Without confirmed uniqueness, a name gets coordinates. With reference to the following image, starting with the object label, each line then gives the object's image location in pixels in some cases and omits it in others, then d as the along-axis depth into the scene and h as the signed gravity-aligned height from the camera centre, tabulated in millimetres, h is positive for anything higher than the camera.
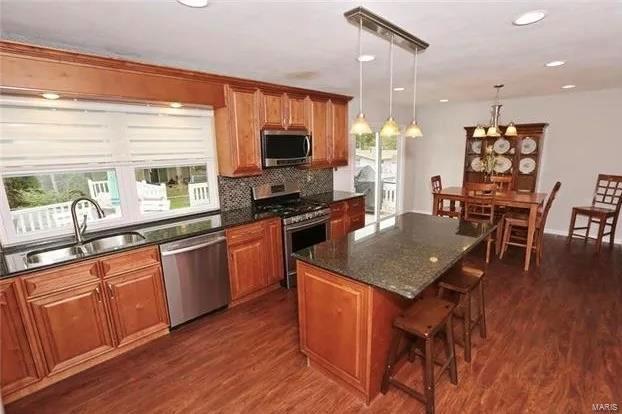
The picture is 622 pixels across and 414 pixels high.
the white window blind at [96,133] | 2248 +216
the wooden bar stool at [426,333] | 1717 -1109
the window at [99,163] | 2285 -46
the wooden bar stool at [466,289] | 2092 -994
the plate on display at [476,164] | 5500 -362
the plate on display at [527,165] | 5082 -383
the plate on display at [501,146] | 5277 -47
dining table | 3676 -733
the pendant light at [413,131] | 2383 +125
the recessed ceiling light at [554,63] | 2834 +739
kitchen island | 1720 -858
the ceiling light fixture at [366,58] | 2550 +770
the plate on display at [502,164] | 5275 -363
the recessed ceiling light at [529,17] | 1762 +744
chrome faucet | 2312 -442
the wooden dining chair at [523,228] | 3797 -1123
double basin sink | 2112 -688
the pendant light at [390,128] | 2139 +135
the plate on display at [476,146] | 5506 -36
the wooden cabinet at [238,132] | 3086 +219
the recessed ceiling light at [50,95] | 2142 +475
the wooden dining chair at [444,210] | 4504 -967
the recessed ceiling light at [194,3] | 1559 +786
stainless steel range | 3373 -756
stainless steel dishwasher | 2549 -1061
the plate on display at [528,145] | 5039 -51
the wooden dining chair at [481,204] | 4047 -804
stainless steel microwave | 3379 +43
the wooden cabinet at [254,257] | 2977 -1069
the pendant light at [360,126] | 2080 +153
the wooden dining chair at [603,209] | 4262 -1014
